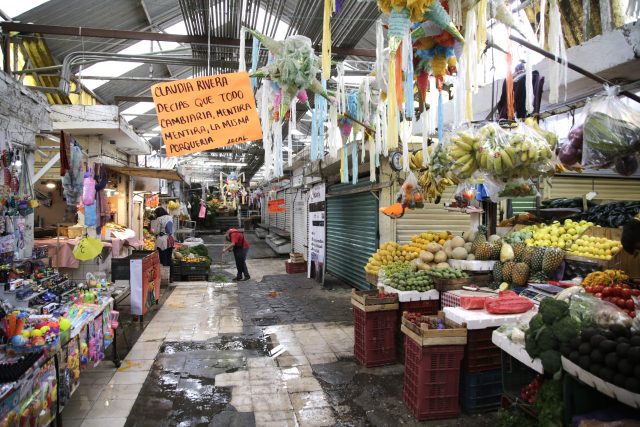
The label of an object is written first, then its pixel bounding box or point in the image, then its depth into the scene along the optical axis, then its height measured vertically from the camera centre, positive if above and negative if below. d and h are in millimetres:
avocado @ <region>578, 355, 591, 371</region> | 2483 -969
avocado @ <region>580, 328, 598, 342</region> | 2592 -832
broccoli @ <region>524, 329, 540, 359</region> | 2918 -1025
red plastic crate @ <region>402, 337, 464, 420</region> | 4215 -1844
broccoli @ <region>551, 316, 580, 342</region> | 2723 -847
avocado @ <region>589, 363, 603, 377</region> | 2411 -983
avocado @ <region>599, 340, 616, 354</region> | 2414 -848
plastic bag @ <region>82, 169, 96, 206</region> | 7719 +362
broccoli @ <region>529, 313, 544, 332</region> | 2982 -881
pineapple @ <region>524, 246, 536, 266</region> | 5223 -637
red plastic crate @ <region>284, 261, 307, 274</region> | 14586 -2186
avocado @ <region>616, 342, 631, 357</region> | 2314 -832
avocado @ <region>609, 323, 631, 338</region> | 2525 -792
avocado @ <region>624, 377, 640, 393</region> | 2186 -980
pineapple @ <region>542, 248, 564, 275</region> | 4966 -678
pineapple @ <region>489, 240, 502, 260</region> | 5703 -646
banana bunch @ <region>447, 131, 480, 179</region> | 4188 +532
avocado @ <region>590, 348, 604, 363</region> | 2434 -914
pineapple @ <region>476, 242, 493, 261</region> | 5691 -651
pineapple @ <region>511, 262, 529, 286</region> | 5074 -871
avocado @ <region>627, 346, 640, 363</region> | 2238 -835
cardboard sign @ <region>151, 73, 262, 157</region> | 4816 +1142
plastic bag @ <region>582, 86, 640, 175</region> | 3145 +547
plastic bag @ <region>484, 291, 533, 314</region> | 4195 -1041
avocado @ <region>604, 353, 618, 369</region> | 2328 -902
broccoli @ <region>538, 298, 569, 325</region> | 2875 -756
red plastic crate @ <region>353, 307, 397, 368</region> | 5676 -1856
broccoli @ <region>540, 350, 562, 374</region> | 2721 -1057
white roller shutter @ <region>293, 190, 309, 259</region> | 16625 -694
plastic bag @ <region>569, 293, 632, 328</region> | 2793 -773
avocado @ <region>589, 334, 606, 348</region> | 2496 -840
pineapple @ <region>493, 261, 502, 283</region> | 5441 -904
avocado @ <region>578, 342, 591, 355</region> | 2529 -901
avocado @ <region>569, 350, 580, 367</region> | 2571 -966
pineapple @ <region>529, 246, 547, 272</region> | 5098 -682
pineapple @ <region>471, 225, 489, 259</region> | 5912 -495
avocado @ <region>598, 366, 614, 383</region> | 2326 -981
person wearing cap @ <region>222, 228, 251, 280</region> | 13070 -1325
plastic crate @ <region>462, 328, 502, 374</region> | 4293 -1580
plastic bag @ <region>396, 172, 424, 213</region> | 6598 +193
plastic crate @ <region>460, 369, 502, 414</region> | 4367 -2034
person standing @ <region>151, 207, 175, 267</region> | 12117 -882
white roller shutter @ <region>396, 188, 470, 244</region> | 9148 -355
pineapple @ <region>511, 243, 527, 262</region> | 5392 -618
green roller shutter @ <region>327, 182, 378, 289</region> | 10359 -778
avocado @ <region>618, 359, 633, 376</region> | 2258 -910
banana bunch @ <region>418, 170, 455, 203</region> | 6922 +342
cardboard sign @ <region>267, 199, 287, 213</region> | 19056 +31
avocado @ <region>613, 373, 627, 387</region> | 2250 -980
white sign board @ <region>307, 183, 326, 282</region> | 12086 -817
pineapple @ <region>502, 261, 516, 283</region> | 5249 -865
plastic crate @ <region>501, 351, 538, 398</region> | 3514 -1495
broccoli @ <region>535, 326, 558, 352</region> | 2807 -942
